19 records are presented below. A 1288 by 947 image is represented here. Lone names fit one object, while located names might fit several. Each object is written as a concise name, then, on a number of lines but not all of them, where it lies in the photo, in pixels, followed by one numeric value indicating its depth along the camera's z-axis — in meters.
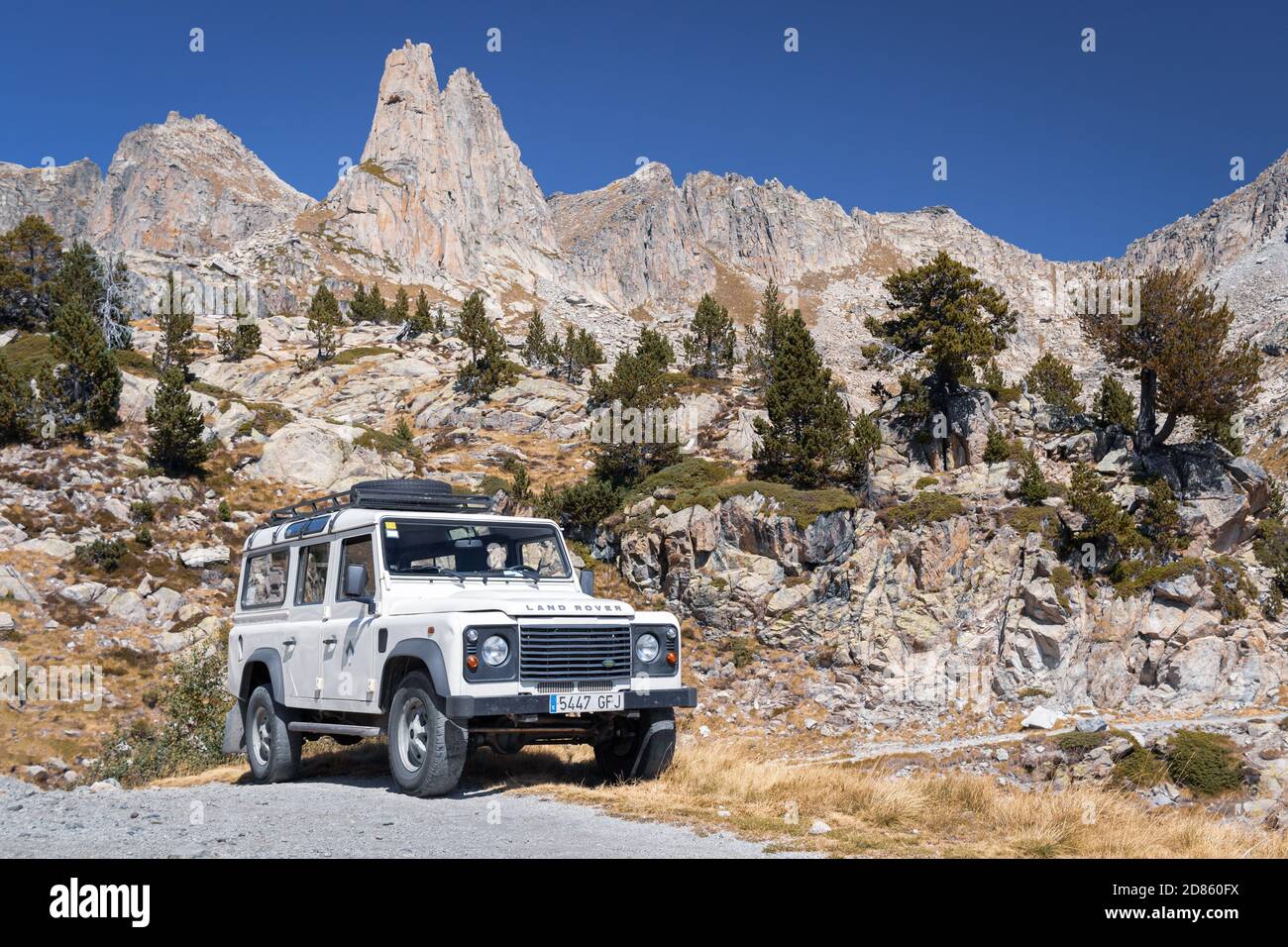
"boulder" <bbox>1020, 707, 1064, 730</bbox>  24.95
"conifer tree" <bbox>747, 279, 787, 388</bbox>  57.23
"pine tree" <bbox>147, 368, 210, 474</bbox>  38.62
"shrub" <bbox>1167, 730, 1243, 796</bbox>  20.67
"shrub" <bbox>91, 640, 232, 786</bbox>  15.88
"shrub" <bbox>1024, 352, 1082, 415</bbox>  53.22
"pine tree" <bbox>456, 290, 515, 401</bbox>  57.06
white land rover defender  8.71
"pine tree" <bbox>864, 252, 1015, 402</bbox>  39.06
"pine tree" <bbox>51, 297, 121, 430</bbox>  40.44
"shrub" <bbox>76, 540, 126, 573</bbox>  32.50
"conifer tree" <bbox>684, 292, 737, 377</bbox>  63.56
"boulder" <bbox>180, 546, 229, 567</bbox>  34.50
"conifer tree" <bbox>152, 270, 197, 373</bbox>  58.22
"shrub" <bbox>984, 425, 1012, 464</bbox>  36.94
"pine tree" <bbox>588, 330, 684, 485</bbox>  41.12
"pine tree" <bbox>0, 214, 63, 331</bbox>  56.97
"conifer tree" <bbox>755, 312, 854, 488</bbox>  36.44
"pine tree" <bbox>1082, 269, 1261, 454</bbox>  35.75
